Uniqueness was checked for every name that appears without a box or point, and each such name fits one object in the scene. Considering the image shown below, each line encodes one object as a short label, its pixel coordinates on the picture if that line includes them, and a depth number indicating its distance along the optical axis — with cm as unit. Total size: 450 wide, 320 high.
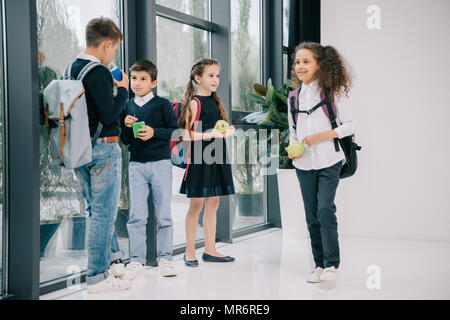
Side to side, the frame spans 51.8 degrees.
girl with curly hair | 254
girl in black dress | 295
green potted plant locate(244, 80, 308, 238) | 391
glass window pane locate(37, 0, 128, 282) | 251
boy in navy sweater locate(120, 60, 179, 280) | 265
